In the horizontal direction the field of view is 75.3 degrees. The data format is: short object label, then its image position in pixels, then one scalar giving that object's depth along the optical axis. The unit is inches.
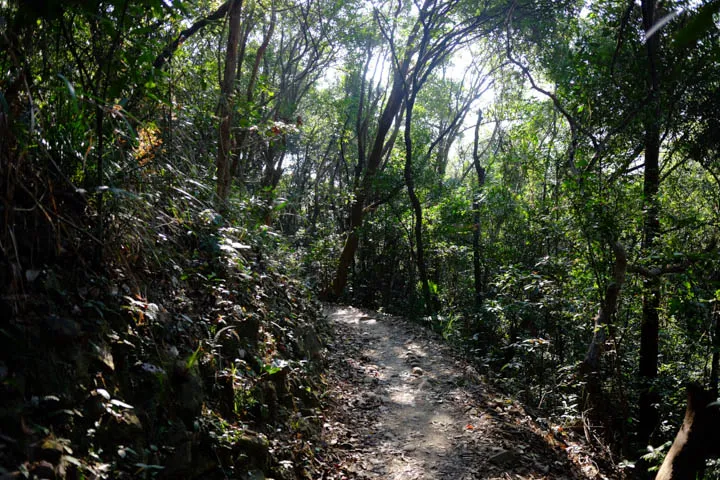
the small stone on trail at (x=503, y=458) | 184.7
